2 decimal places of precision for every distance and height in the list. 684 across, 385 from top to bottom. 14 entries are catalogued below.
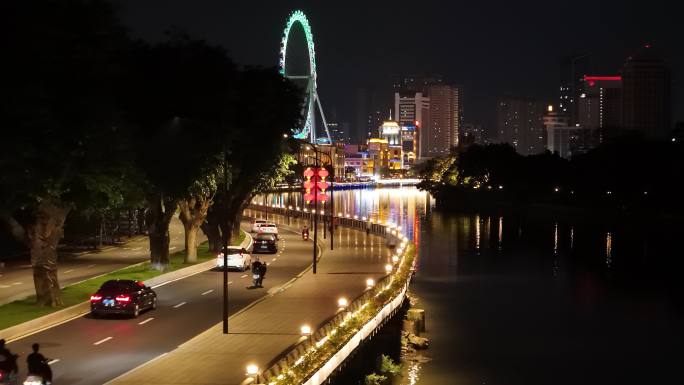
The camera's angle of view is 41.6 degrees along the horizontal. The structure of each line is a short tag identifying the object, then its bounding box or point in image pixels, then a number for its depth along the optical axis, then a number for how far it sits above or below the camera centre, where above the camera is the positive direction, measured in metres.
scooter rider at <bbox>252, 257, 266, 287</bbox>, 43.69 -4.38
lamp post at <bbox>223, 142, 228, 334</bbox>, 29.72 -4.18
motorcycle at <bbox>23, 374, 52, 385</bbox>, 19.81 -4.36
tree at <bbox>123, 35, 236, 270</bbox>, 46.22 +3.33
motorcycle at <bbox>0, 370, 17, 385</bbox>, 20.44 -4.41
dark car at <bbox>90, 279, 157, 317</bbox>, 33.44 -4.34
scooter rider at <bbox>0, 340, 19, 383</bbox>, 20.47 -4.15
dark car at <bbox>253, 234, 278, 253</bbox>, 64.81 -4.55
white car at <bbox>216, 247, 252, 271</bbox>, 51.95 -4.49
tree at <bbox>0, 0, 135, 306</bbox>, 30.16 +2.29
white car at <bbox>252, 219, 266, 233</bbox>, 82.50 -4.09
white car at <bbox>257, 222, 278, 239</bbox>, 75.25 -3.98
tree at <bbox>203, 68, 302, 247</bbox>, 60.62 +3.36
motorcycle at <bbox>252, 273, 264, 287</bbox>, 43.75 -4.73
